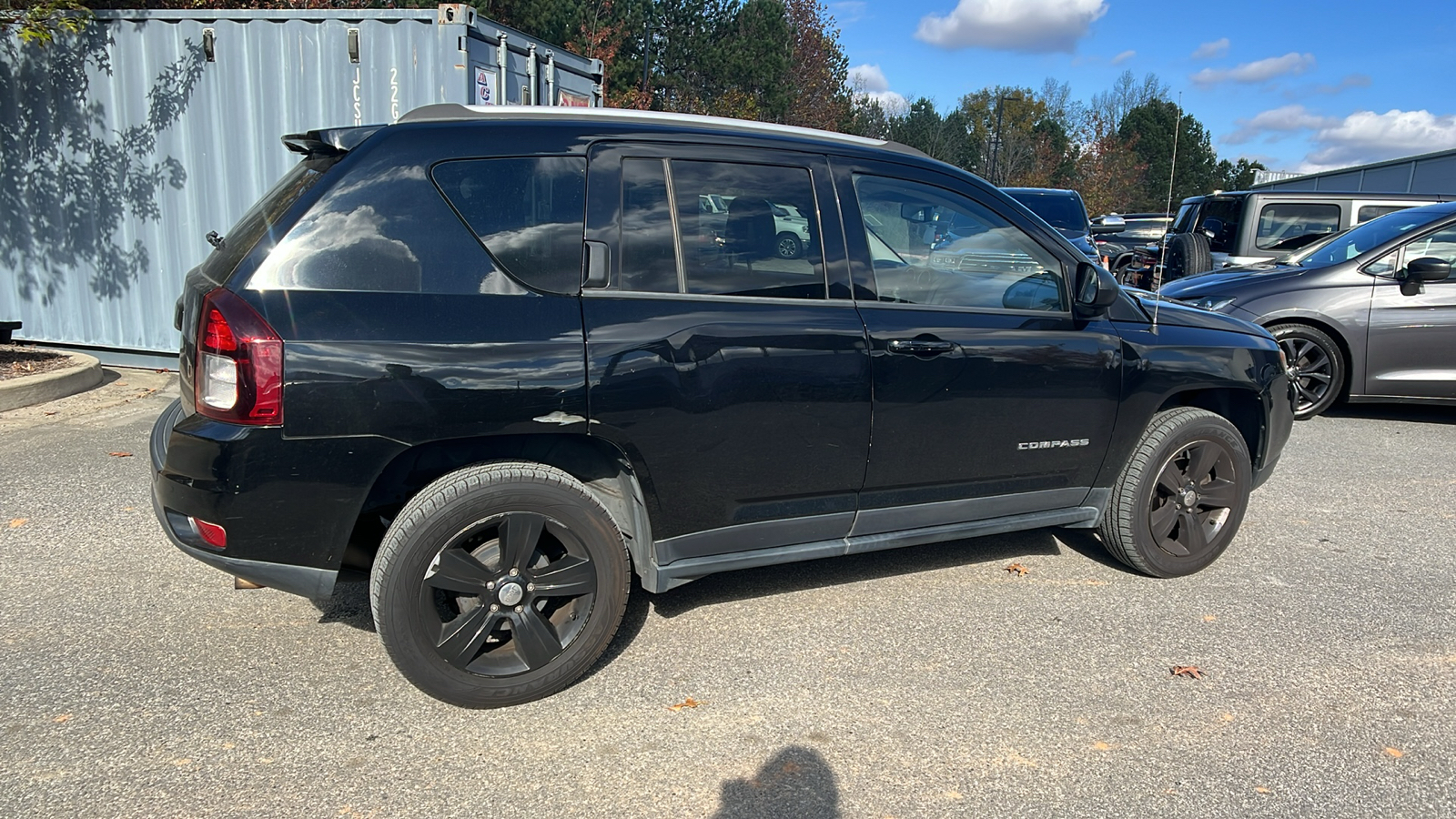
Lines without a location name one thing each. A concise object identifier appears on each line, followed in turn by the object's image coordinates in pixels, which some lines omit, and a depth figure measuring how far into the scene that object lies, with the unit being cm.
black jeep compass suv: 296
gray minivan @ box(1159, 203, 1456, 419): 751
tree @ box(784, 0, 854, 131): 4222
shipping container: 789
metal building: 2261
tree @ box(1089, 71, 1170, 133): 4870
